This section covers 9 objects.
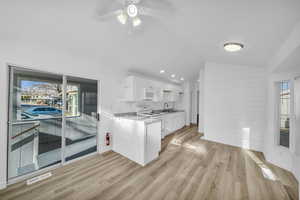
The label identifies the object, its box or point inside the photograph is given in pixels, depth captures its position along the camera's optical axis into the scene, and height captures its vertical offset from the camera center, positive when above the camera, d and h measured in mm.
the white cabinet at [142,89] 3430 +376
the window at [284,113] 2482 -260
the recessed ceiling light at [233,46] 2131 +1052
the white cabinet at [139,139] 2438 -916
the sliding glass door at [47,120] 1990 -423
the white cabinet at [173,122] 4535 -954
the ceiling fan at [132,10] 1310 +1208
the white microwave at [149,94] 3783 +224
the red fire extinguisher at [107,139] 3113 -1073
